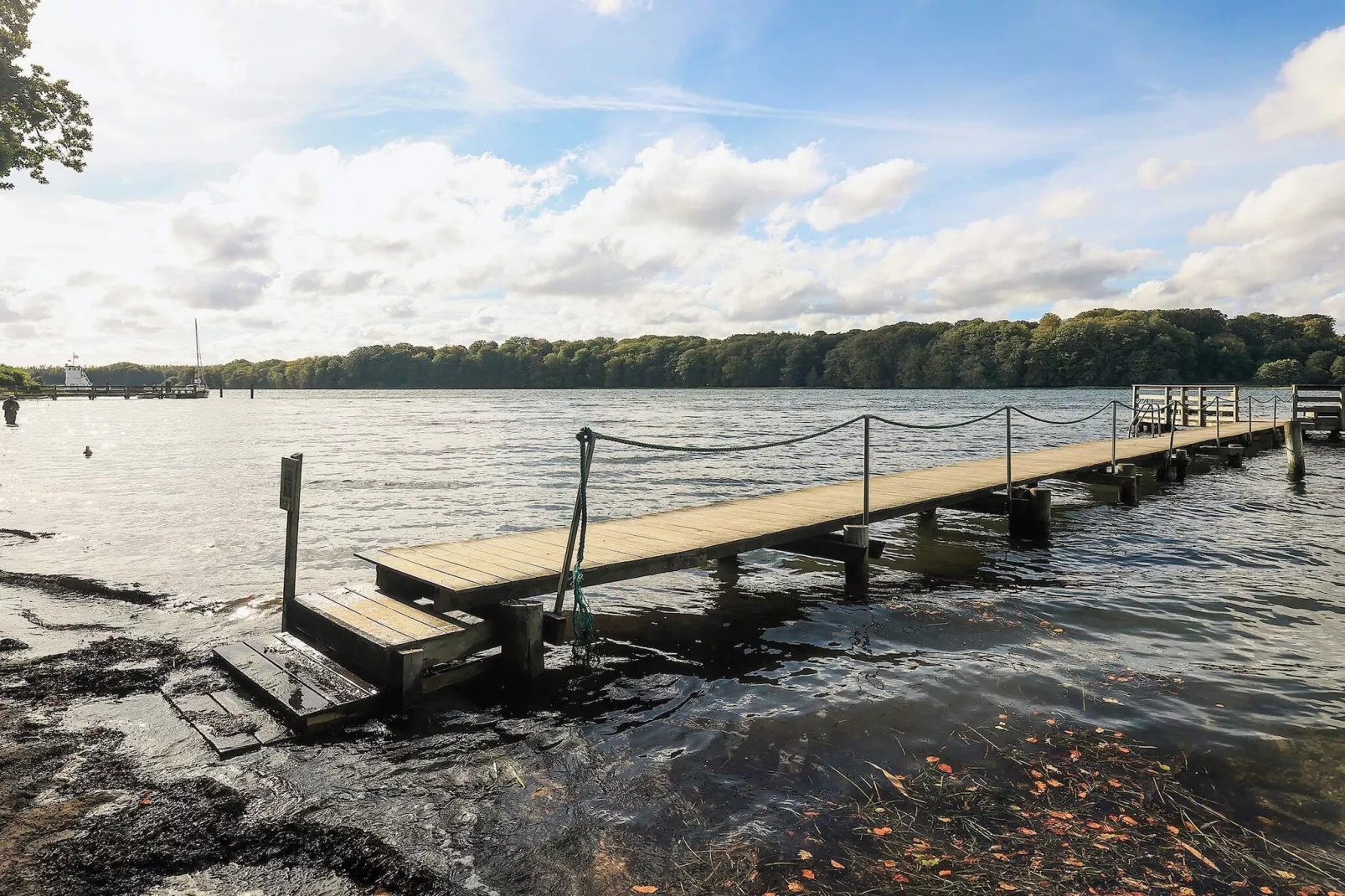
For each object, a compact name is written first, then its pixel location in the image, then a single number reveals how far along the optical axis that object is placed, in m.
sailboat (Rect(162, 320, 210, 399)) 130.41
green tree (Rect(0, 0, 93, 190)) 16.66
